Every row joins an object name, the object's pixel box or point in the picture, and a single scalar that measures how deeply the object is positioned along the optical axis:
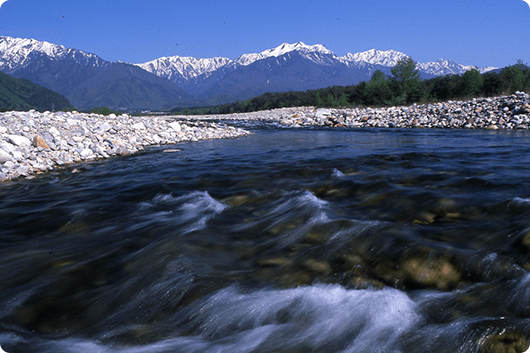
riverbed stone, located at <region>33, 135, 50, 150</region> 11.09
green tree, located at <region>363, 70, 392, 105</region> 49.66
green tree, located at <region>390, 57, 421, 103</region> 46.53
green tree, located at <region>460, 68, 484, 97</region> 40.22
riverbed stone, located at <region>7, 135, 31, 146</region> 10.61
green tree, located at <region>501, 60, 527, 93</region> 37.12
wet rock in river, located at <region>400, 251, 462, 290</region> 3.00
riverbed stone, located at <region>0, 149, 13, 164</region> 9.34
